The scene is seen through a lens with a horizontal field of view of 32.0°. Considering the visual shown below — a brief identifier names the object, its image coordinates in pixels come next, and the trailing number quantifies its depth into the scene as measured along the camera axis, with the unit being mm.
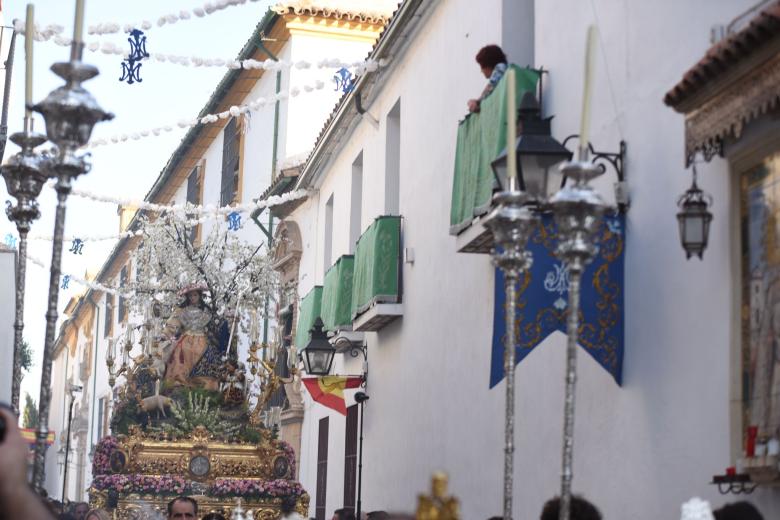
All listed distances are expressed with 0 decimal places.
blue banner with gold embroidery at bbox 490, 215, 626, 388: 7824
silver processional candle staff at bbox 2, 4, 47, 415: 5664
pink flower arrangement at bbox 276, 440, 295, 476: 15242
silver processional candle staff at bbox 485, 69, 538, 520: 5059
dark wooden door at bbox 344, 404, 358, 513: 16828
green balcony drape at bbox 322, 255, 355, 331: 16297
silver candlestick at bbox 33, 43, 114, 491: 4430
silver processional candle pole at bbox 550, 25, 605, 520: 4625
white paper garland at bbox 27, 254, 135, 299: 21266
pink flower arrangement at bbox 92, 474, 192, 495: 14086
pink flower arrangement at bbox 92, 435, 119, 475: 14438
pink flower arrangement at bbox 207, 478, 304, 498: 14492
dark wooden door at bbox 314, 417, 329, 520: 19205
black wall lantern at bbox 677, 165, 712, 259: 6469
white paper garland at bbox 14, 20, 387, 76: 12699
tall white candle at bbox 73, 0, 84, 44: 4336
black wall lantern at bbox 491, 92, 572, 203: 7180
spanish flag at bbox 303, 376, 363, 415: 16000
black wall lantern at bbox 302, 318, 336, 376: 15062
